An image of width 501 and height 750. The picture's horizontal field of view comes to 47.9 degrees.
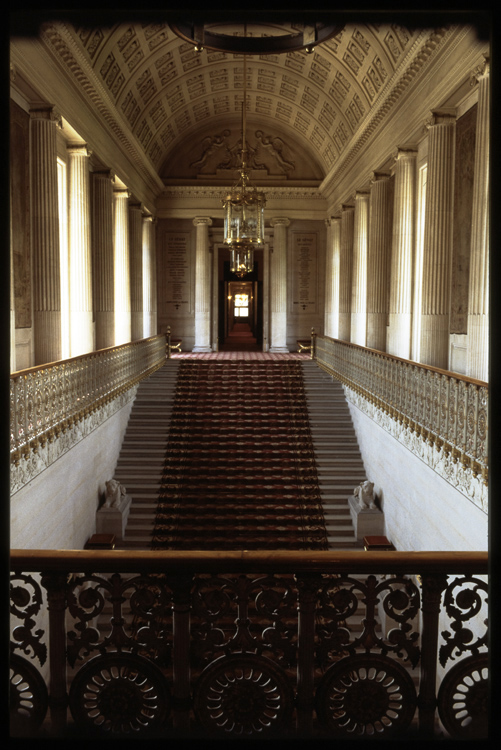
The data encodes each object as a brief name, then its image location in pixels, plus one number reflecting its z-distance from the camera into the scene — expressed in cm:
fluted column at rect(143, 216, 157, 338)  2175
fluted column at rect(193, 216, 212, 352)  2334
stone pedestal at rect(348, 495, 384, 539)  1072
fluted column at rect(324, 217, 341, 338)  2186
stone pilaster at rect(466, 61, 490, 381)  841
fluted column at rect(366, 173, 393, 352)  1538
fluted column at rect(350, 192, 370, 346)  1789
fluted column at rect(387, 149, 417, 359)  1311
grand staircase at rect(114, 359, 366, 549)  1105
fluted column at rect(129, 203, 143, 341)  1947
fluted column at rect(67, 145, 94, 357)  1302
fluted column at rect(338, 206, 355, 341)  2000
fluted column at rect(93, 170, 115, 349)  1478
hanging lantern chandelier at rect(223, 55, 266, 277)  1309
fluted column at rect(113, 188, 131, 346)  1747
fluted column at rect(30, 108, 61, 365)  1009
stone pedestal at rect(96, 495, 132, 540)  1058
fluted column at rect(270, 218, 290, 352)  2342
